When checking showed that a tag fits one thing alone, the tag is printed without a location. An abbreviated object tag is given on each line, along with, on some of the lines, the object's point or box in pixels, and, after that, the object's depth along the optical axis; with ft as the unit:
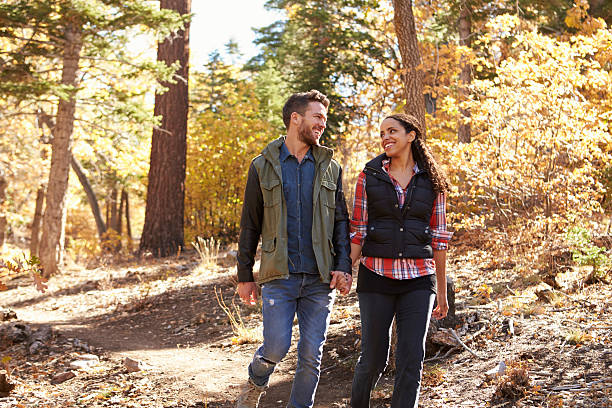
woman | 11.21
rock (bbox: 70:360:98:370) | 19.43
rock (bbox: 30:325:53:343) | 23.00
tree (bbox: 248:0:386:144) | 51.34
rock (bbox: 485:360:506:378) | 13.91
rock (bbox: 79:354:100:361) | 20.33
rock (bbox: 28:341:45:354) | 21.91
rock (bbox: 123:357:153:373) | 18.70
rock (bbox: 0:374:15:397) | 16.85
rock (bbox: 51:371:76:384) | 18.35
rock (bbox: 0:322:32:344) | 22.90
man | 11.19
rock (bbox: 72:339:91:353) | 21.88
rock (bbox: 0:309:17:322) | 26.01
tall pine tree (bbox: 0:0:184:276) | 31.94
